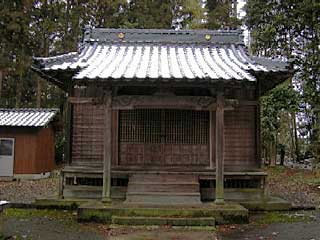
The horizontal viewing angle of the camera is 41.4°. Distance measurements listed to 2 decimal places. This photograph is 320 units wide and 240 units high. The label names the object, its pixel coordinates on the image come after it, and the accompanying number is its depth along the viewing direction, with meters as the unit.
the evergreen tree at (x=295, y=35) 20.52
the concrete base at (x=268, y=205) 10.63
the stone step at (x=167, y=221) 8.50
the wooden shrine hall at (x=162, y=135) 10.62
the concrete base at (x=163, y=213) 8.84
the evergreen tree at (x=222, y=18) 28.72
